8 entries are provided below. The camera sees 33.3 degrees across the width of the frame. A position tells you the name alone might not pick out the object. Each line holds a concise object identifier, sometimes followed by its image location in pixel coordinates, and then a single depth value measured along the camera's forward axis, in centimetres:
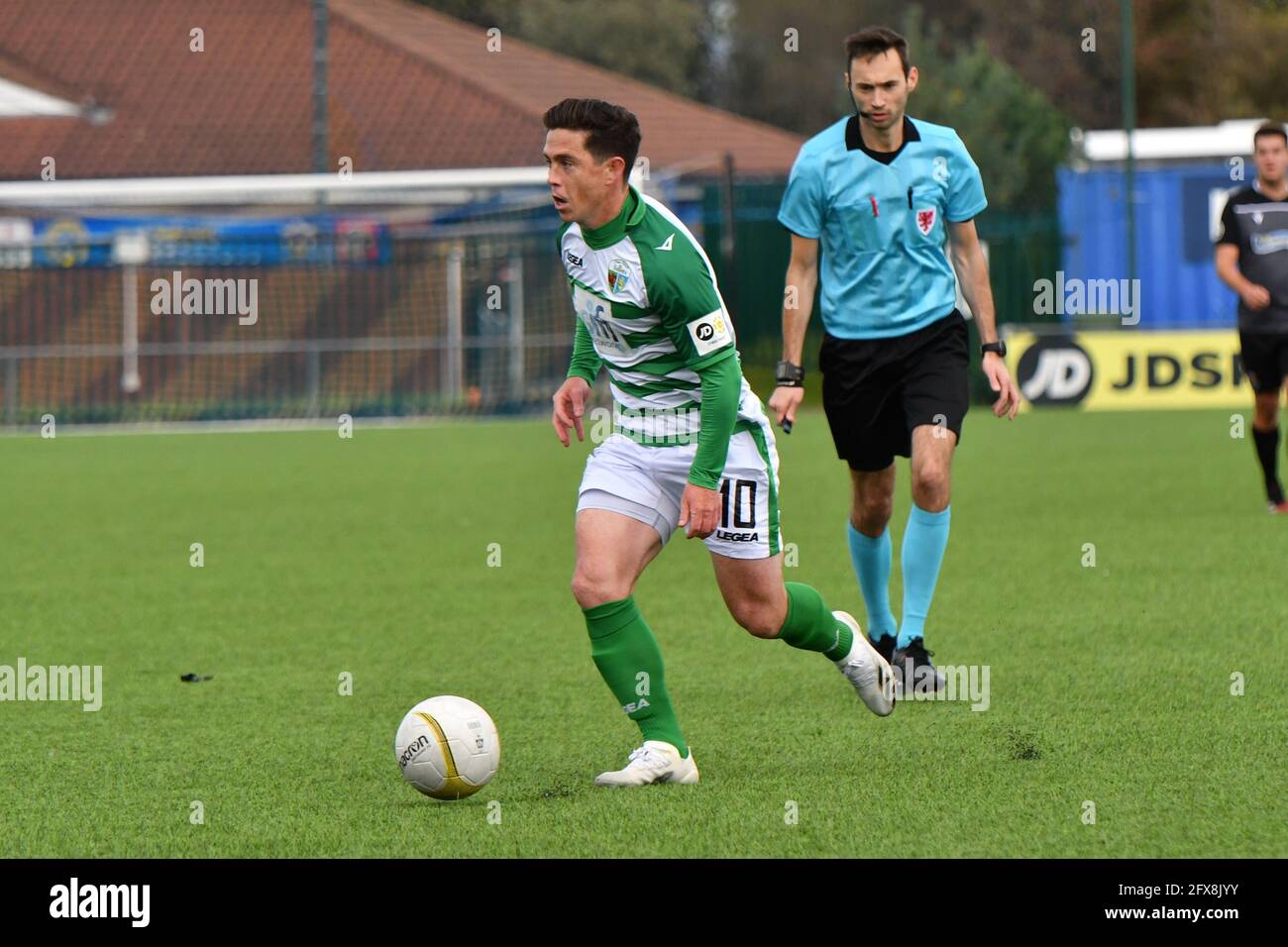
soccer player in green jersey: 580
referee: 766
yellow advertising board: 2514
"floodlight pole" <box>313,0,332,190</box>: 2662
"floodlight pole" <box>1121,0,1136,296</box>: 2734
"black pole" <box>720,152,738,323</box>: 2603
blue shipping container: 3058
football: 577
